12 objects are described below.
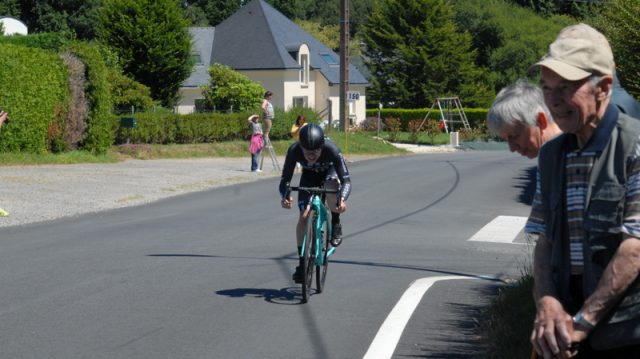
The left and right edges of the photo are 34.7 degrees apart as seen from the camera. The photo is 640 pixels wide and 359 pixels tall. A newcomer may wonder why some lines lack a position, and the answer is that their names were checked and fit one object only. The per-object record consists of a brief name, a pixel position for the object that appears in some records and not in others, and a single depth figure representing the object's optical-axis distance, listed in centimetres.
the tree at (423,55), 6888
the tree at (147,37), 4662
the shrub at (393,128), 5631
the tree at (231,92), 5053
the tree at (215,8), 8250
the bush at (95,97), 3084
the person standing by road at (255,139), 2738
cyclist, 950
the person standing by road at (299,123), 2167
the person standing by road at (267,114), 2703
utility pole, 4341
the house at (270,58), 6084
